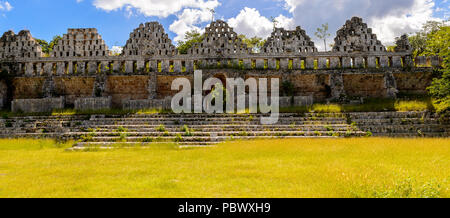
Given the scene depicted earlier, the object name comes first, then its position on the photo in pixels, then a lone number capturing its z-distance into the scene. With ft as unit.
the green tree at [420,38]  104.60
